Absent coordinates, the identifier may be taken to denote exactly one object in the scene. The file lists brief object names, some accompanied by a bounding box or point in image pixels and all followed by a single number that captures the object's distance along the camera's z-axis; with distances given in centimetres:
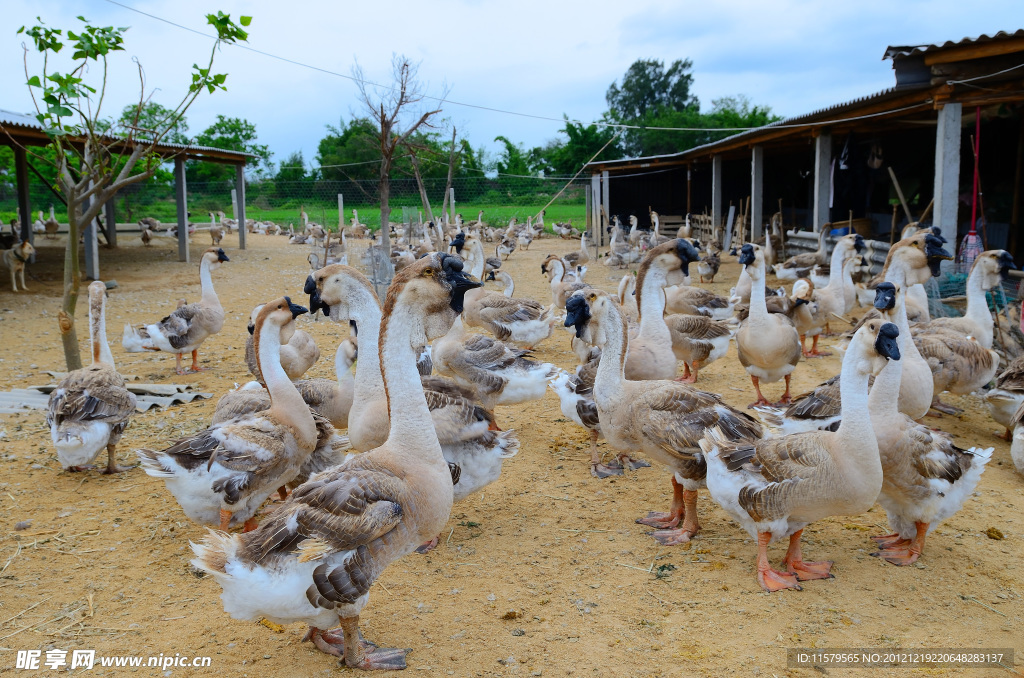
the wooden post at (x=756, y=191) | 2030
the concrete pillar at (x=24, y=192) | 1812
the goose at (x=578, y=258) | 2047
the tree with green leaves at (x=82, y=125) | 612
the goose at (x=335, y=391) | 602
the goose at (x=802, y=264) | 1548
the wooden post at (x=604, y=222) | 2759
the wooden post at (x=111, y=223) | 2434
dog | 1484
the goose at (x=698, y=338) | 823
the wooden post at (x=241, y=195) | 2372
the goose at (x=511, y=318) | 998
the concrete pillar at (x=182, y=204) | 1944
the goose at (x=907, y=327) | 554
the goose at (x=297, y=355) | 744
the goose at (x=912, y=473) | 417
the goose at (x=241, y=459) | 428
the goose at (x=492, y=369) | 679
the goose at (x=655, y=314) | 659
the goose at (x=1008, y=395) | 621
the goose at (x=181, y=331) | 910
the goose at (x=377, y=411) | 468
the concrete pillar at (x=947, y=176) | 1081
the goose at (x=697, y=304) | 1073
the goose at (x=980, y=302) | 742
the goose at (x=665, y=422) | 461
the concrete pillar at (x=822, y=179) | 1627
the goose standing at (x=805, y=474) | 381
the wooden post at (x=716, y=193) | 2448
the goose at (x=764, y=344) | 731
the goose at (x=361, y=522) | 304
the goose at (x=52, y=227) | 2686
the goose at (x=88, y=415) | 550
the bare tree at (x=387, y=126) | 1458
